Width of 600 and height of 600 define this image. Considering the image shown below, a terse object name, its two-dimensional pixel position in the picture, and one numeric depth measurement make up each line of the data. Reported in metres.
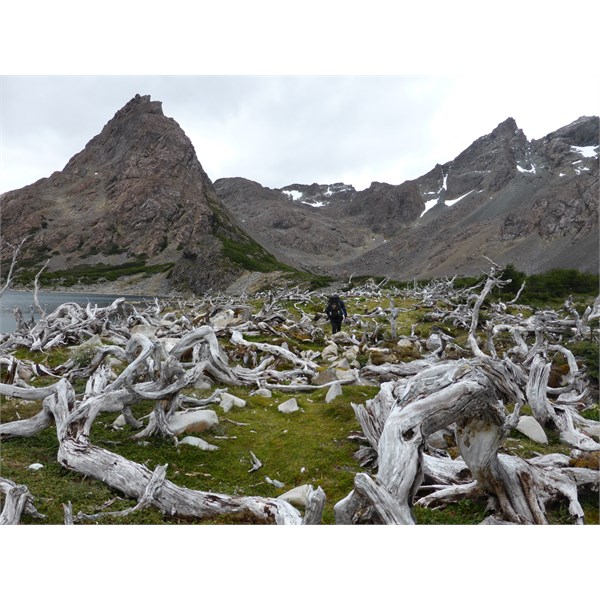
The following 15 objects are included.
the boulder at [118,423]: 8.69
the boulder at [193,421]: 8.52
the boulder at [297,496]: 5.89
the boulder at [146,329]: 19.12
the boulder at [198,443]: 7.85
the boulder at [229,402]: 10.15
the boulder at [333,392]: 10.73
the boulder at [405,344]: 16.83
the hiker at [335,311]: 20.48
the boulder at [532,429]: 8.13
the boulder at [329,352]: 16.09
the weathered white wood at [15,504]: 4.97
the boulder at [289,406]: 10.15
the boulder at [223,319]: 21.07
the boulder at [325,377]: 12.60
